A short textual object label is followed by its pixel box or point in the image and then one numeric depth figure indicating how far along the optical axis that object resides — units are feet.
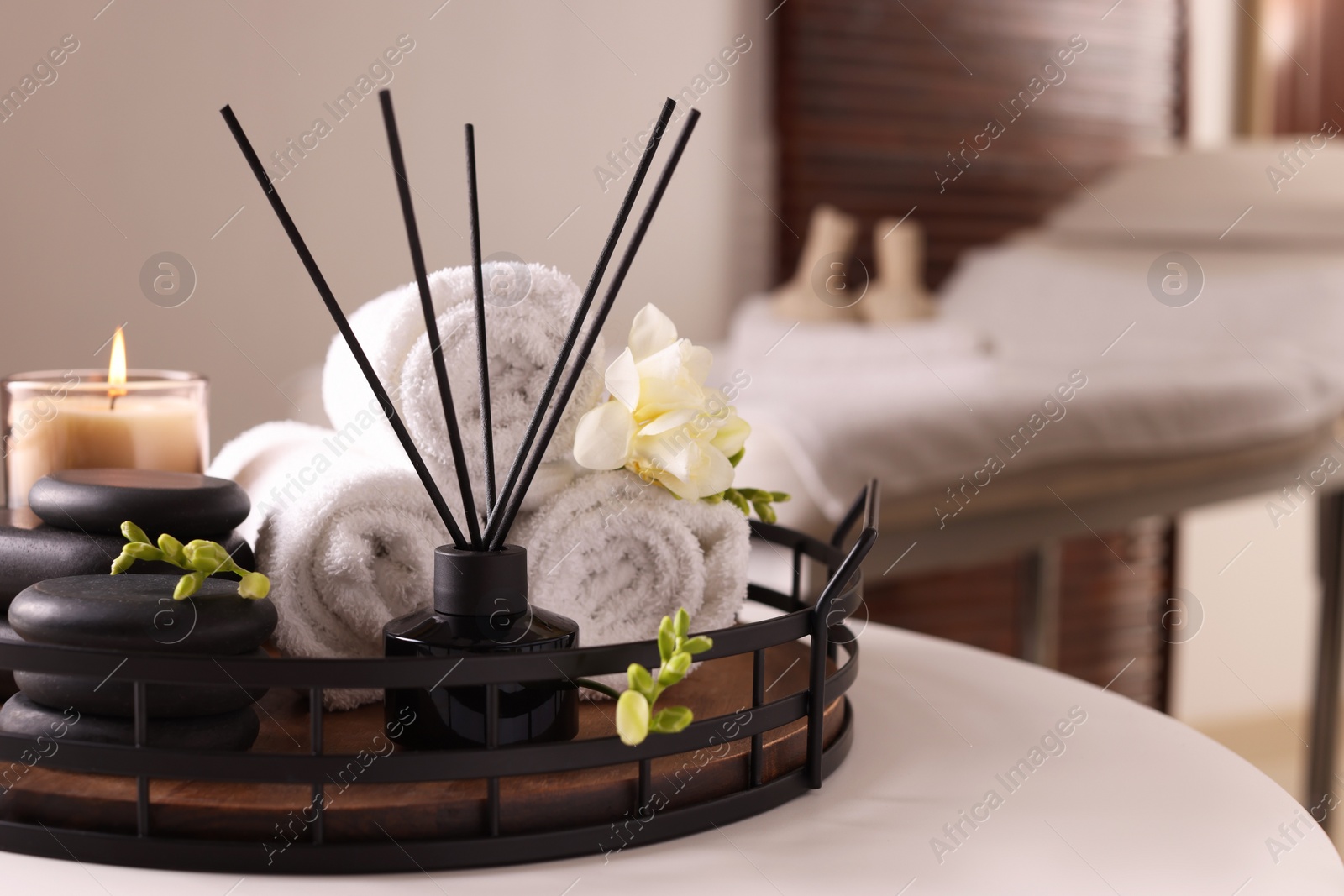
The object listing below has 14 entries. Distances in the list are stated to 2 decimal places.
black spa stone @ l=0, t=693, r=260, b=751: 3.72
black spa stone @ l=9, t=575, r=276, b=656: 3.70
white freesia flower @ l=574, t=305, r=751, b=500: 3.97
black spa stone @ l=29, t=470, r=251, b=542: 3.90
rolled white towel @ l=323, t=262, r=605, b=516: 4.04
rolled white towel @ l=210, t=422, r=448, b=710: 3.97
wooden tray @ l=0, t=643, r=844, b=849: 3.65
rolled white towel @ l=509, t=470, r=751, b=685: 4.03
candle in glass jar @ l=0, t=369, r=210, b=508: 4.32
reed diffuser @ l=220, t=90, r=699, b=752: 3.73
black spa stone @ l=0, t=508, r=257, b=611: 3.91
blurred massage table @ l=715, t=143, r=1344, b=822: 7.30
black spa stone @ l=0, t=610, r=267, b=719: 3.71
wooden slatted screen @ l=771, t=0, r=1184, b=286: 12.02
